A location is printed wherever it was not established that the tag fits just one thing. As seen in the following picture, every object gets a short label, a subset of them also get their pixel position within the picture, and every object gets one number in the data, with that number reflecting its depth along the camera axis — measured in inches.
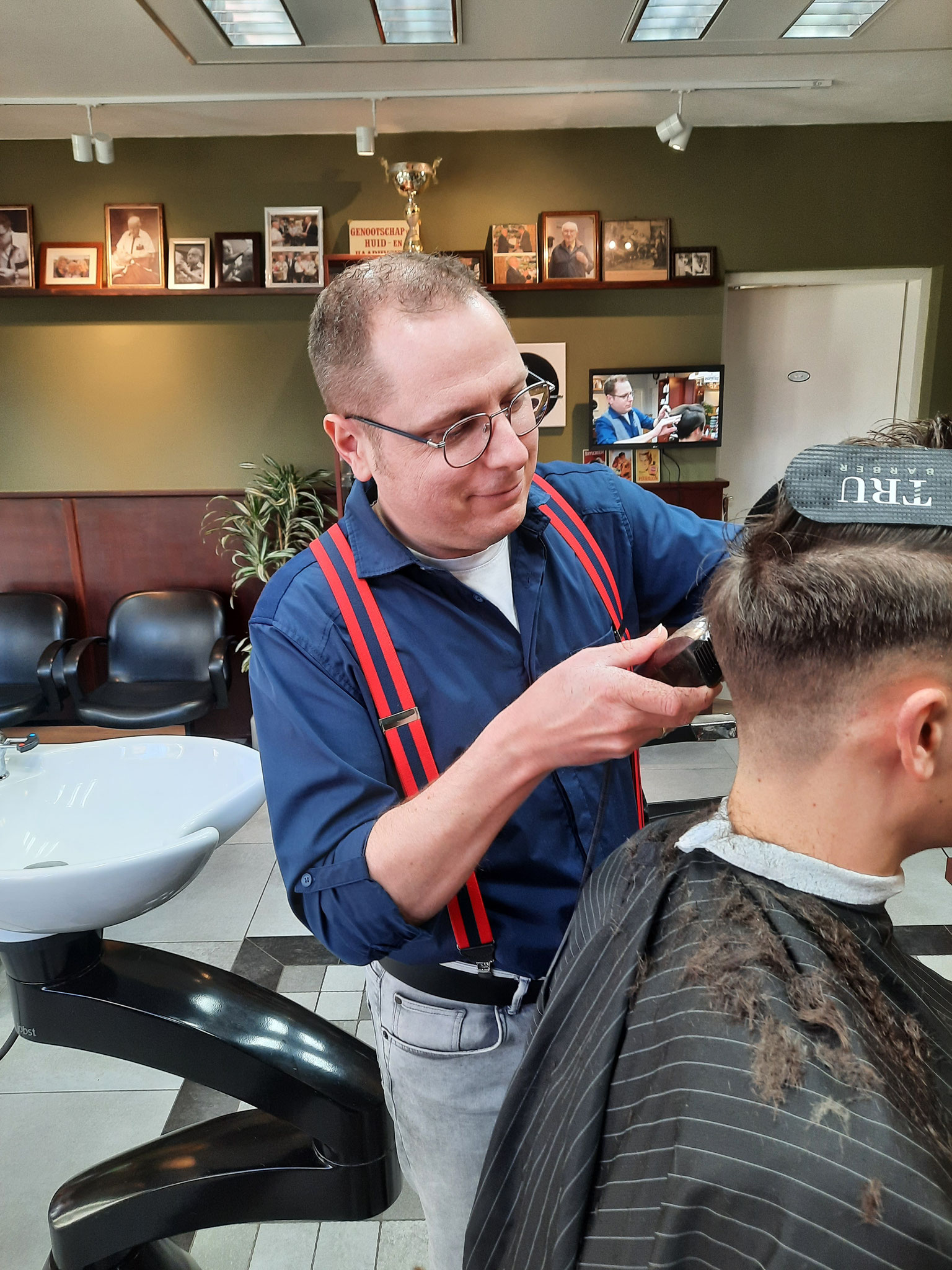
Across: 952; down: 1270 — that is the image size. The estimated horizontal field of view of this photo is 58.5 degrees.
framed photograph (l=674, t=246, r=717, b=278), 171.8
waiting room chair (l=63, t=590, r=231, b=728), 157.8
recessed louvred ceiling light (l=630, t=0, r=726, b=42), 120.4
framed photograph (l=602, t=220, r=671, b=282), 170.9
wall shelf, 169.2
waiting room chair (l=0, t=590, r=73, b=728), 167.8
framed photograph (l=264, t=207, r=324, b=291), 170.2
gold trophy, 159.0
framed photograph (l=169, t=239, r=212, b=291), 172.1
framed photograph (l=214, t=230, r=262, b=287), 171.8
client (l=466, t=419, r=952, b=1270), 27.6
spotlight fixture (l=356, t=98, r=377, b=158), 149.9
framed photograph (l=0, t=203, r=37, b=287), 172.2
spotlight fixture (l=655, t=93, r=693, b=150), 150.3
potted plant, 166.1
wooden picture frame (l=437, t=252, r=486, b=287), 171.6
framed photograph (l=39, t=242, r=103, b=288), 173.0
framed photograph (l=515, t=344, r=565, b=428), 173.5
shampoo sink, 44.8
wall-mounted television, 175.2
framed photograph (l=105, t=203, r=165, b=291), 171.3
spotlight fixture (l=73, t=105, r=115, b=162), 152.5
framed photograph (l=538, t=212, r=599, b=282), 170.1
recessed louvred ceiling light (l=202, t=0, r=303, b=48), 116.4
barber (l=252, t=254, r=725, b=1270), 38.5
